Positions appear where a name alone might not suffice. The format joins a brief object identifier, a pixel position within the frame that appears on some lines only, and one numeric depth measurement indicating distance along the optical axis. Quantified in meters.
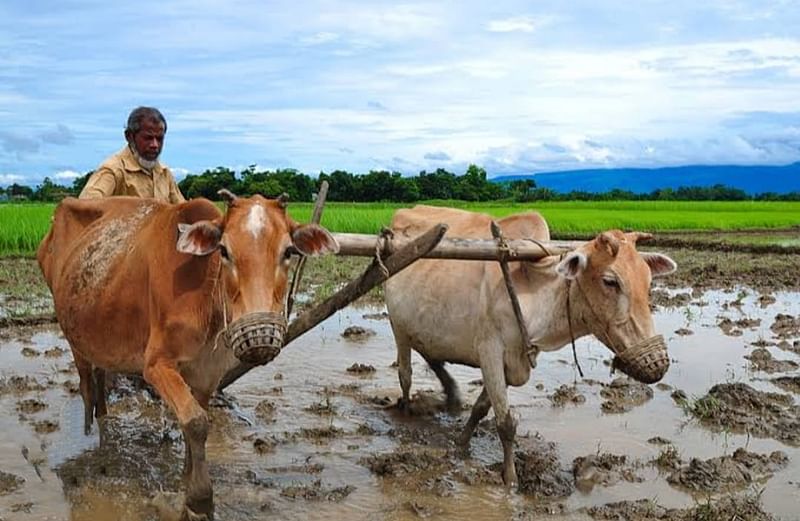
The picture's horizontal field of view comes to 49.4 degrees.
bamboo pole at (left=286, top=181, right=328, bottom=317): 4.72
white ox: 4.86
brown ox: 3.85
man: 6.08
